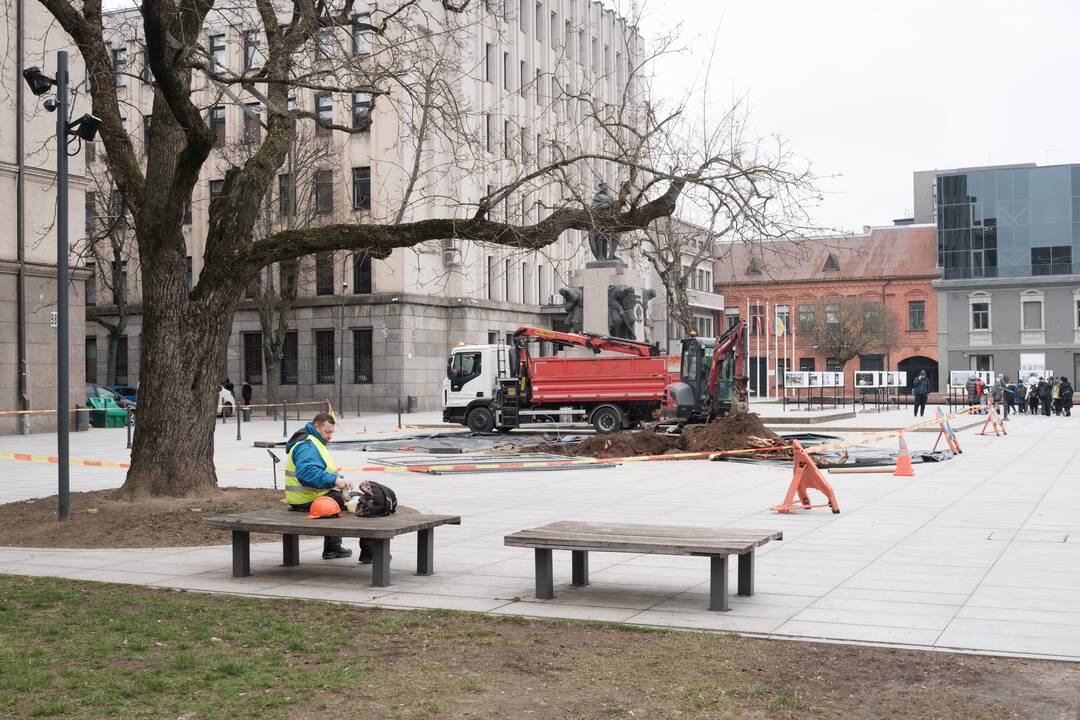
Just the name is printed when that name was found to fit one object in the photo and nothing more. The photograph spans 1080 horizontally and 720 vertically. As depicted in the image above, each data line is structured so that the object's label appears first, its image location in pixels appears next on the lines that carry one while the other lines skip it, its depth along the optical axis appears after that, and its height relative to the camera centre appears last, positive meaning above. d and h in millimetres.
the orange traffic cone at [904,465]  19734 -1386
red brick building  87312 +6893
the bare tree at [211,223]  13773 +1979
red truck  33062 -41
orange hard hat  9617 -975
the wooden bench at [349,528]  9172 -1095
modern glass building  79750 +10959
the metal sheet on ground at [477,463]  21250 -1431
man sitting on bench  9867 -669
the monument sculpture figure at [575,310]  39500 +2570
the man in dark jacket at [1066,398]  50656 -749
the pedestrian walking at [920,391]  45875 -342
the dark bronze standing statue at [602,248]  36753 +4560
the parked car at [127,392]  50256 -27
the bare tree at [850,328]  81875 +3825
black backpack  9672 -929
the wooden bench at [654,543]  8344 -1137
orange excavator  30922 +36
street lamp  12820 +1818
